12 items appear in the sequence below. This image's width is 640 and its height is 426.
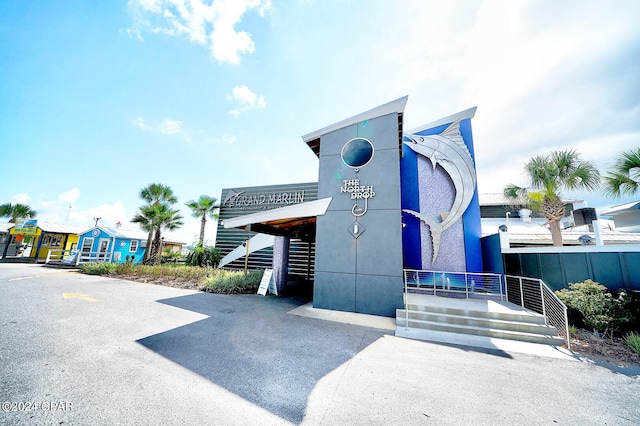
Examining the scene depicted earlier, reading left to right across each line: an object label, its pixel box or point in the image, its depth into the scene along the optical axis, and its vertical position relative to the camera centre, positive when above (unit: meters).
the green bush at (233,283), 9.94 -1.36
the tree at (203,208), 18.17 +3.56
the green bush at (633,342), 4.70 -1.61
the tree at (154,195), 17.92 +4.49
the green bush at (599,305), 5.44 -1.02
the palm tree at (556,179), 9.05 +3.46
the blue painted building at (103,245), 18.56 +0.34
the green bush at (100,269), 13.55 -1.17
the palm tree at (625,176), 6.37 +2.58
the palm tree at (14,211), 27.12 +4.30
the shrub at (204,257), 16.05 -0.31
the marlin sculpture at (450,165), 9.36 +4.07
